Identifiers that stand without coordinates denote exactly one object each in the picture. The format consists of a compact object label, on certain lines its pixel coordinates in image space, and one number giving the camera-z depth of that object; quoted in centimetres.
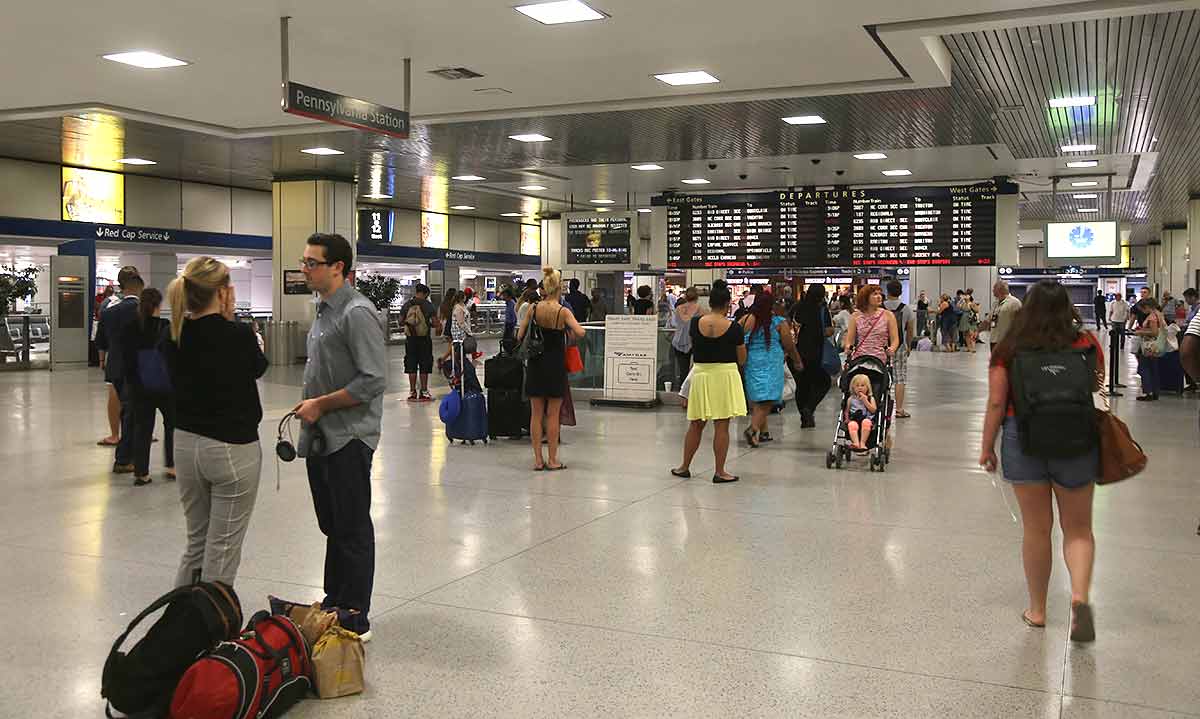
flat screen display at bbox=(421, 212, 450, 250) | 3125
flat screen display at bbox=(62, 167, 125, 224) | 2108
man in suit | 890
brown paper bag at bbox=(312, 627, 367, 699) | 402
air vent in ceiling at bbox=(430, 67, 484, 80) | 1096
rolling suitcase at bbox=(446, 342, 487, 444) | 1075
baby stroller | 934
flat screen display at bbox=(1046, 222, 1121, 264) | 2144
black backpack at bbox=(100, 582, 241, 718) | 370
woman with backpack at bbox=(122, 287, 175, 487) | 845
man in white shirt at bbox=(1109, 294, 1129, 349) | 1828
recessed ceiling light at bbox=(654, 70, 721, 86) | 1111
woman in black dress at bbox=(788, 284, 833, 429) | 1227
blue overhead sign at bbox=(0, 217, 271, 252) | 2048
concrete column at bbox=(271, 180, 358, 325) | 2008
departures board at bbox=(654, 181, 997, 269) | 1831
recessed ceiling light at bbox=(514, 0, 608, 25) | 846
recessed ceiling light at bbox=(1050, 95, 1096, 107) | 1225
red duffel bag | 364
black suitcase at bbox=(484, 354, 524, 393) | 1116
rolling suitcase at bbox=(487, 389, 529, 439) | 1102
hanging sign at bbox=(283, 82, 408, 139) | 955
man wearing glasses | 450
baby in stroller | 933
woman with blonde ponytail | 426
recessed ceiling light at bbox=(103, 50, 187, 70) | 1030
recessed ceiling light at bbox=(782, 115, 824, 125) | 1332
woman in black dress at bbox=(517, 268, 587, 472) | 894
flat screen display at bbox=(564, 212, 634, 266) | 2147
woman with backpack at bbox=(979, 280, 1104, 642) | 462
